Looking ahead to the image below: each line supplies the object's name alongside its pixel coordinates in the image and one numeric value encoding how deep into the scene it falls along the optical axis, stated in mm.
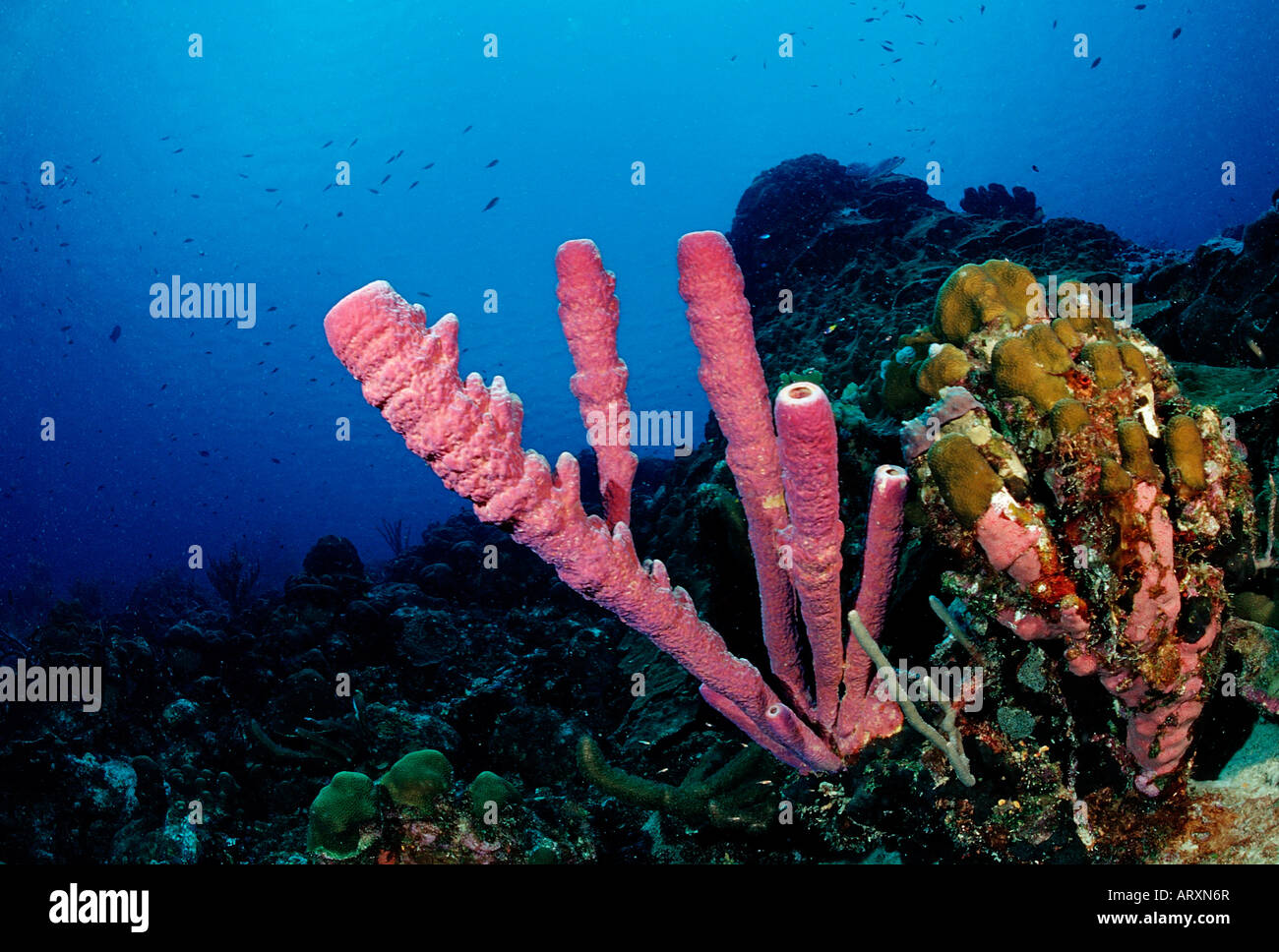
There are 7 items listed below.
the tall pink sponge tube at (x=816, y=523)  1908
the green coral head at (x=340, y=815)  2906
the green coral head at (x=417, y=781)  3053
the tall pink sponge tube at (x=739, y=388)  2125
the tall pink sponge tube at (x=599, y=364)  2105
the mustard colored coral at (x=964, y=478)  1938
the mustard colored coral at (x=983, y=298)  2510
